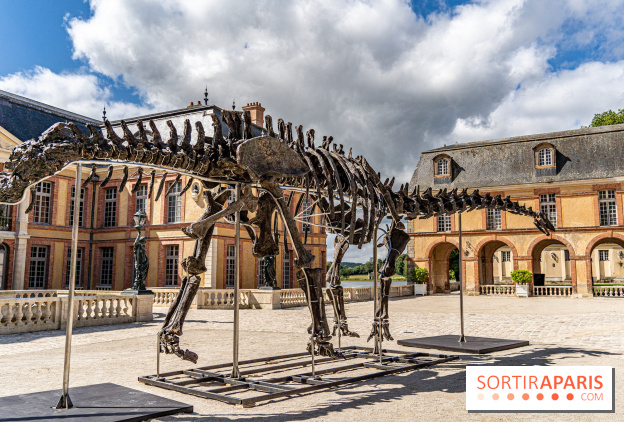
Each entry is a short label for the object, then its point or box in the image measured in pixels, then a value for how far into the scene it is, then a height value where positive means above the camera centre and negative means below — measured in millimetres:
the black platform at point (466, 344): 9180 -1353
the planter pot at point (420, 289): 32969 -1093
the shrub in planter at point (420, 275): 33125 -197
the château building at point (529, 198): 30125 +4434
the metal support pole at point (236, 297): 6531 -334
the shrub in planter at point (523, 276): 30016 -233
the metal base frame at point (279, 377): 6109 -1403
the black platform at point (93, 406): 4738 -1329
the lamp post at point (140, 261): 16500 +358
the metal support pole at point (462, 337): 10039 -1275
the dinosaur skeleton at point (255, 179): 4820 +1127
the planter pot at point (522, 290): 30000 -1046
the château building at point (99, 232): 25562 +2128
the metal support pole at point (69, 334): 5004 -613
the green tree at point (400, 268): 54756 +476
